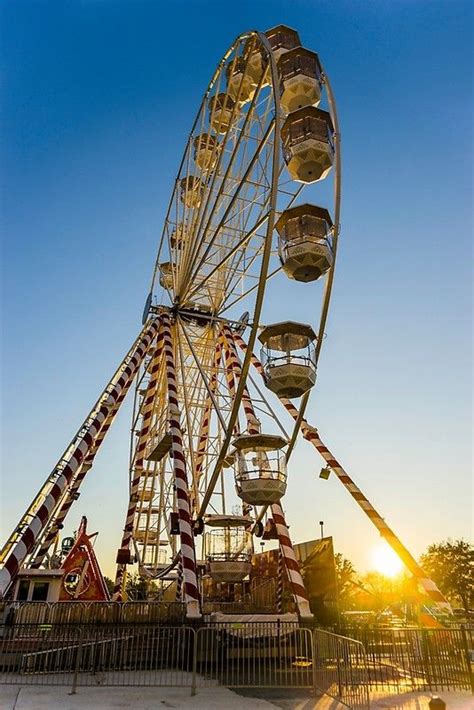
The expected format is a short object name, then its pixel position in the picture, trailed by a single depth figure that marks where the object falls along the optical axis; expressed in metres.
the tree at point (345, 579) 47.21
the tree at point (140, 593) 30.50
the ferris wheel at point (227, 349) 13.88
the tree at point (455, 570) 46.91
